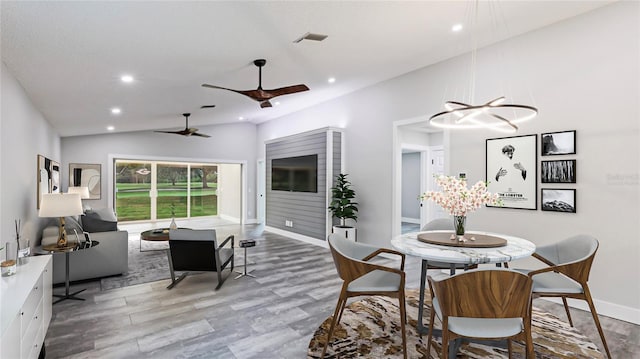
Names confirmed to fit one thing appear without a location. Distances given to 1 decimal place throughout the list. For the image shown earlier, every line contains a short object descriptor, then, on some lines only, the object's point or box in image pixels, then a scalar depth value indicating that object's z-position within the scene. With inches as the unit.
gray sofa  166.9
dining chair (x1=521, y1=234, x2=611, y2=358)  100.4
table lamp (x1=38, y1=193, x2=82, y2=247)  136.3
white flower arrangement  111.3
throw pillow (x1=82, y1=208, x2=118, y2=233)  184.2
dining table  93.5
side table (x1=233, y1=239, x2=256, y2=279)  178.2
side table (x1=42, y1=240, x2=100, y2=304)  140.6
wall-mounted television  287.4
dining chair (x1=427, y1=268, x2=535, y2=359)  75.5
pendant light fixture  153.5
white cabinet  66.7
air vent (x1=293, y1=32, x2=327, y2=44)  138.2
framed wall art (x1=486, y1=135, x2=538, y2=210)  158.2
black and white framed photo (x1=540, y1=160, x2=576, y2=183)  145.7
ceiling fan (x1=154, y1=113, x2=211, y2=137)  291.4
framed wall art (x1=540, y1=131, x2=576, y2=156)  145.9
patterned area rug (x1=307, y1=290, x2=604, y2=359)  103.6
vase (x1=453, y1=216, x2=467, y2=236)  116.0
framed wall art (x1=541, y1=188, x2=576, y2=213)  146.0
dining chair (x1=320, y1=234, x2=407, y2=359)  100.2
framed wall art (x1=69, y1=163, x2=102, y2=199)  320.8
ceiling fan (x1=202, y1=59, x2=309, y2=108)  160.4
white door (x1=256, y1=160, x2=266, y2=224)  423.5
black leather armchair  161.0
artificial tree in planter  242.7
